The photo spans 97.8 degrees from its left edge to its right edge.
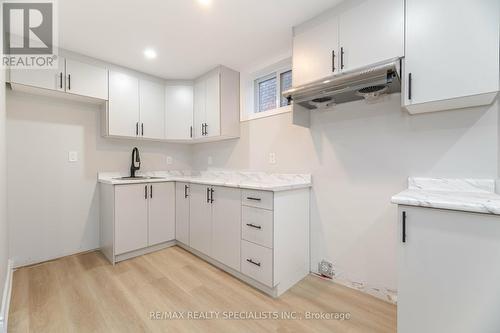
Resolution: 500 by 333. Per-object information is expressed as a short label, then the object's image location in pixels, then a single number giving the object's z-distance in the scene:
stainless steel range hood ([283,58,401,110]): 1.39
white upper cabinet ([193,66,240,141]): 2.79
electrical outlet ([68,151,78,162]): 2.62
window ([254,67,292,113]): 2.58
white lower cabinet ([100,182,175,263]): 2.44
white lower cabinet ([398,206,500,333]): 0.99
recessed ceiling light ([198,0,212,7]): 1.69
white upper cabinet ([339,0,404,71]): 1.42
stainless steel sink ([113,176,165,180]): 2.88
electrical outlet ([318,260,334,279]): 2.06
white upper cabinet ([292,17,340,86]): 1.71
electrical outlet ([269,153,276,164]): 2.51
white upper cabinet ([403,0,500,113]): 1.14
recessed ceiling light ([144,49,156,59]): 2.40
